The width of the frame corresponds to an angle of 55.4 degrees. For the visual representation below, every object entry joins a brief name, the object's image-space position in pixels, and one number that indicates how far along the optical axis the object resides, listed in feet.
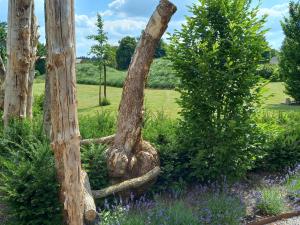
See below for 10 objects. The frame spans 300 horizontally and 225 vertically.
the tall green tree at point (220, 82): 14.12
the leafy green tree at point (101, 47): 50.10
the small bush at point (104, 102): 51.47
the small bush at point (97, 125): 16.26
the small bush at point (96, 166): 12.98
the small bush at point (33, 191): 11.38
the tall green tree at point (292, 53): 48.54
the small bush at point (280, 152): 16.38
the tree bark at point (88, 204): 11.33
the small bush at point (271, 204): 13.18
